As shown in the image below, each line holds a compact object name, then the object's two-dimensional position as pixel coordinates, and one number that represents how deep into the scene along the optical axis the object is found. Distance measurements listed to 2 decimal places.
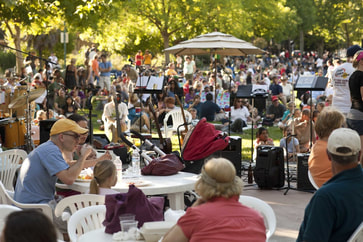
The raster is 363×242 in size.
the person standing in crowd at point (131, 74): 21.76
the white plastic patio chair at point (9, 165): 7.83
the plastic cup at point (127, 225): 4.43
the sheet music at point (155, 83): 12.68
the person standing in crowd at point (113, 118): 13.80
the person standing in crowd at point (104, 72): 23.53
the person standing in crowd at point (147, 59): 31.73
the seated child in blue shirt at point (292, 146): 11.80
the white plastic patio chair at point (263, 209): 4.95
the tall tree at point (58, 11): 13.12
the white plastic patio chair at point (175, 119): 13.80
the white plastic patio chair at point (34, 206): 5.77
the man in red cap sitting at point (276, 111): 18.53
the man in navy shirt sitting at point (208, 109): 17.86
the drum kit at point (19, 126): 11.51
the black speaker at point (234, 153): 10.46
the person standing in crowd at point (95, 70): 25.05
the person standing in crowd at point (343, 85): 9.25
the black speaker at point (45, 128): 10.61
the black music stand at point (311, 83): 10.53
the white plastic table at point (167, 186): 6.33
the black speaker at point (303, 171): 9.70
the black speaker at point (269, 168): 9.84
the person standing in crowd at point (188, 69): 27.48
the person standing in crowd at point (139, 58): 31.30
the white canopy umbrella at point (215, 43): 14.58
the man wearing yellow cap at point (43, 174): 5.95
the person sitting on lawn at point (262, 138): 11.07
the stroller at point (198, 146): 8.51
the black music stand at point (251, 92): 11.47
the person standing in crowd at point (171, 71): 26.26
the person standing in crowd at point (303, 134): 12.12
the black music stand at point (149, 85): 12.64
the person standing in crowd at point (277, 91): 21.61
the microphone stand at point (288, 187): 9.52
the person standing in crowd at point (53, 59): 28.57
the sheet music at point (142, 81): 12.86
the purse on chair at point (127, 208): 4.55
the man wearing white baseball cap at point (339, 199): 3.76
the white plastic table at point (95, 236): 4.46
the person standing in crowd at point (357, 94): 7.73
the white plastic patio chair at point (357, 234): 3.82
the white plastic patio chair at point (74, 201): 5.36
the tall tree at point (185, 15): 32.03
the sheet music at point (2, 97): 14.70
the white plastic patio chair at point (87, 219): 4.85
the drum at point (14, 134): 12.45
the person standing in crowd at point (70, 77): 22.92
